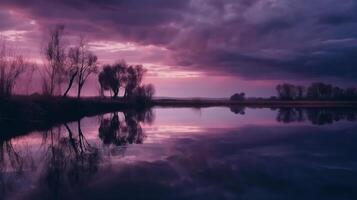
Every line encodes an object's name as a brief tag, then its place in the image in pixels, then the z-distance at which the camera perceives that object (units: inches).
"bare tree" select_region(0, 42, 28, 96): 1300.4
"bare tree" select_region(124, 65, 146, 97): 3848.4
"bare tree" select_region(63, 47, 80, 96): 2057.1
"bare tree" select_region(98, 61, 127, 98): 3639.3
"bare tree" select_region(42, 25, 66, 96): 1904.5
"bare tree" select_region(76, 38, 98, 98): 2234.3
